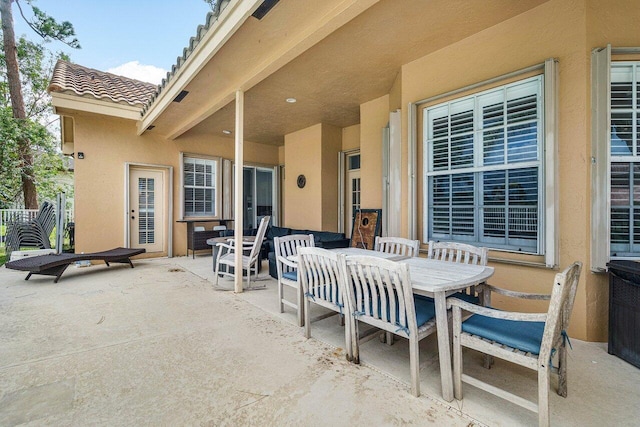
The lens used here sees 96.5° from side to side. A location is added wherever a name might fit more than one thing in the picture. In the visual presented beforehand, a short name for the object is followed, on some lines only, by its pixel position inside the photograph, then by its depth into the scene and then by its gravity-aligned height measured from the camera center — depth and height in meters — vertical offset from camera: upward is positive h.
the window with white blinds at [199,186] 7.02 +0.66
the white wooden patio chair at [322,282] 2.10 -0.57
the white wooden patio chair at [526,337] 1.34 -0.66
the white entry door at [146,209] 6.39 +0.08
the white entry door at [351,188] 6.44 +0.57
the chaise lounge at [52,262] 4.21 -0.77
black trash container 2.01 -0.71
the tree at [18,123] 7.34 +2.33
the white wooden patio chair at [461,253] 2.36 -0.38
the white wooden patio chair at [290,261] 2.74 -0.51
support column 3.90 +0.36
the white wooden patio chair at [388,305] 1.68 -0.62
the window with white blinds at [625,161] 2.37 +0.45
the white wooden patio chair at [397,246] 2.93 -0.36
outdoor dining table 1.67 -0.43
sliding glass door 7.98 +0.51
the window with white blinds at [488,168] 2.70 +0.48
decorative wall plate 6.72 +0.75
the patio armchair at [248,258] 4.08 -0.65
